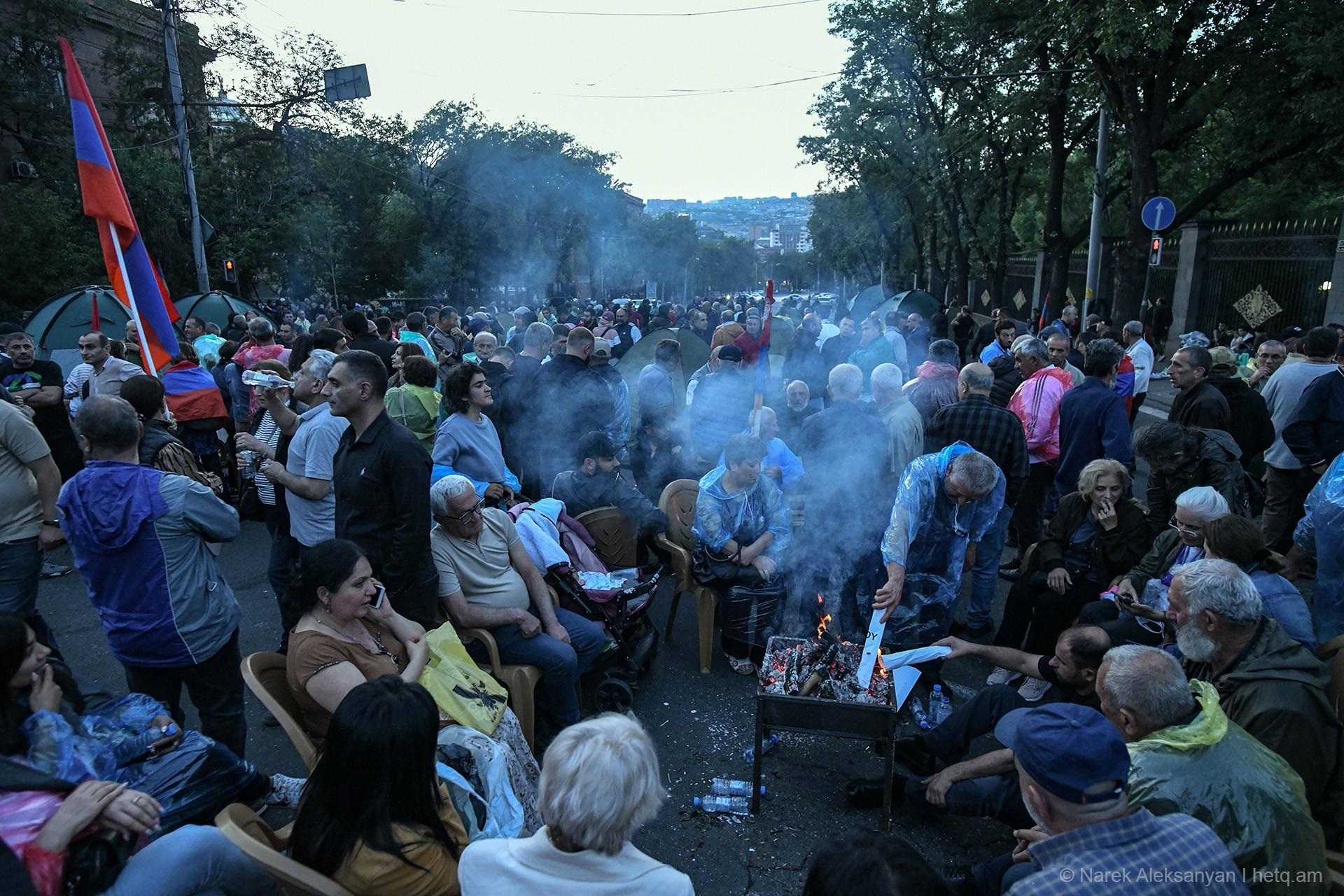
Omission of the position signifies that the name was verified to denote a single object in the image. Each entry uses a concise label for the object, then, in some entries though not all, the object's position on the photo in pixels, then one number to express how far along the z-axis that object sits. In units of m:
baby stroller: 4.05
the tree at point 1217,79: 10.83
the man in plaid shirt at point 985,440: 4.74
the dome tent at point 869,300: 21.62
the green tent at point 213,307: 13.47
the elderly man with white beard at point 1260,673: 2.42
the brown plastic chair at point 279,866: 1.92
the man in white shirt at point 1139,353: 7.77
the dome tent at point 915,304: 17.53
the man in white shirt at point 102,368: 5.98
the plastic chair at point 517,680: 3.52
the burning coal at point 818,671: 3.46
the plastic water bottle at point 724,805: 3.32
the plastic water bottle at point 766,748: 3.69
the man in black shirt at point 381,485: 3.14
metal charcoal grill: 3.13
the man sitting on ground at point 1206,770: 2.05
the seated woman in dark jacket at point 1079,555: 4.13
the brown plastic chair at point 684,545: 4.49
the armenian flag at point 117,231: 4.95
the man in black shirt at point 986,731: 2.93
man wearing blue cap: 1.73
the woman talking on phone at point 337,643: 2.55
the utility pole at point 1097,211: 14.59
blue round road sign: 11.52
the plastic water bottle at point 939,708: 3.92
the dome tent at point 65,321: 10.76
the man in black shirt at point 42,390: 5.74
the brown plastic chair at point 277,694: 2.57
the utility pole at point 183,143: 14.33
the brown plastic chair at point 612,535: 4.84
